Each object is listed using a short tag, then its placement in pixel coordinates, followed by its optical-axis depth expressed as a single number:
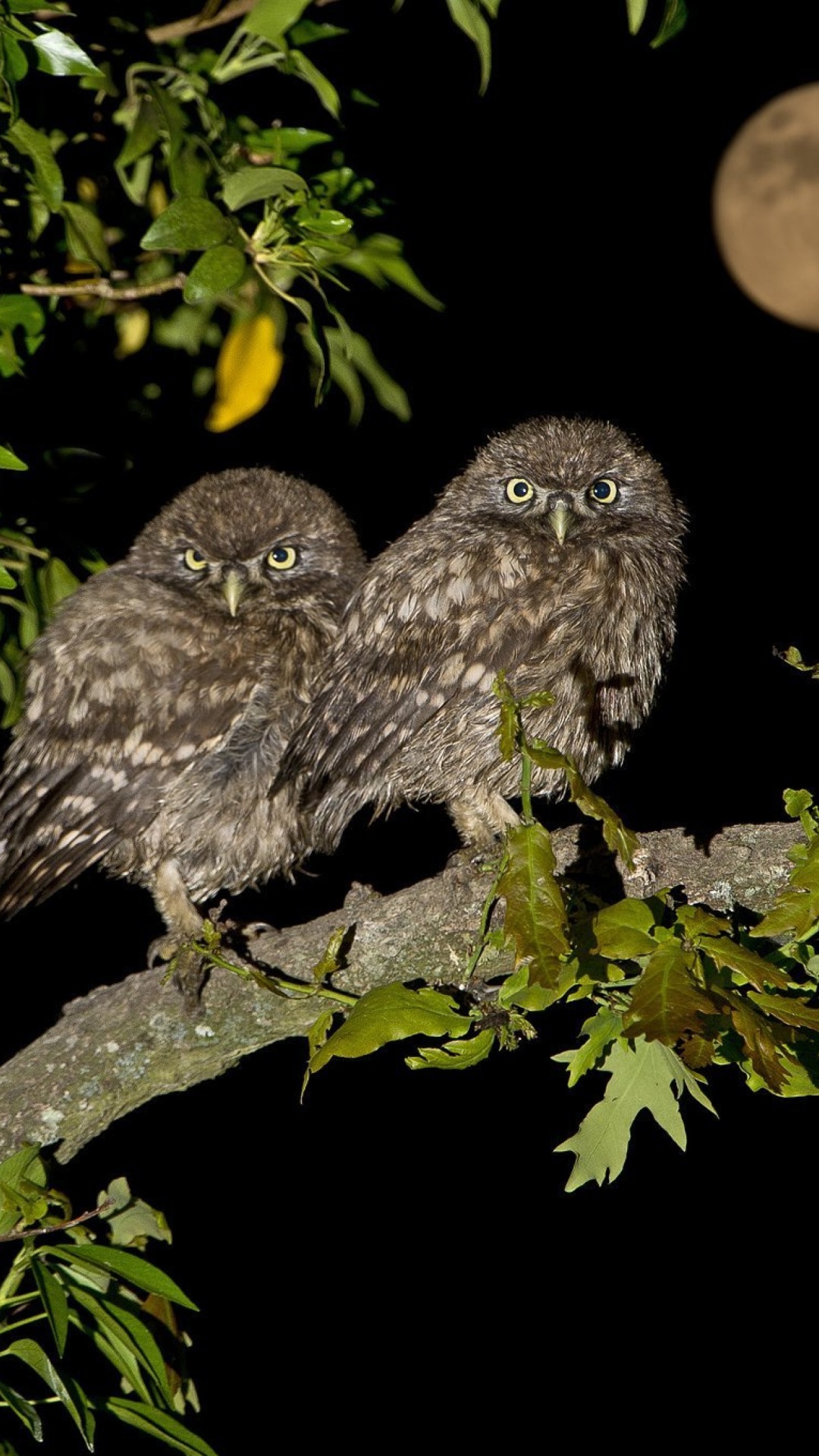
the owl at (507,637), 5.19
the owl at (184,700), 5.42
